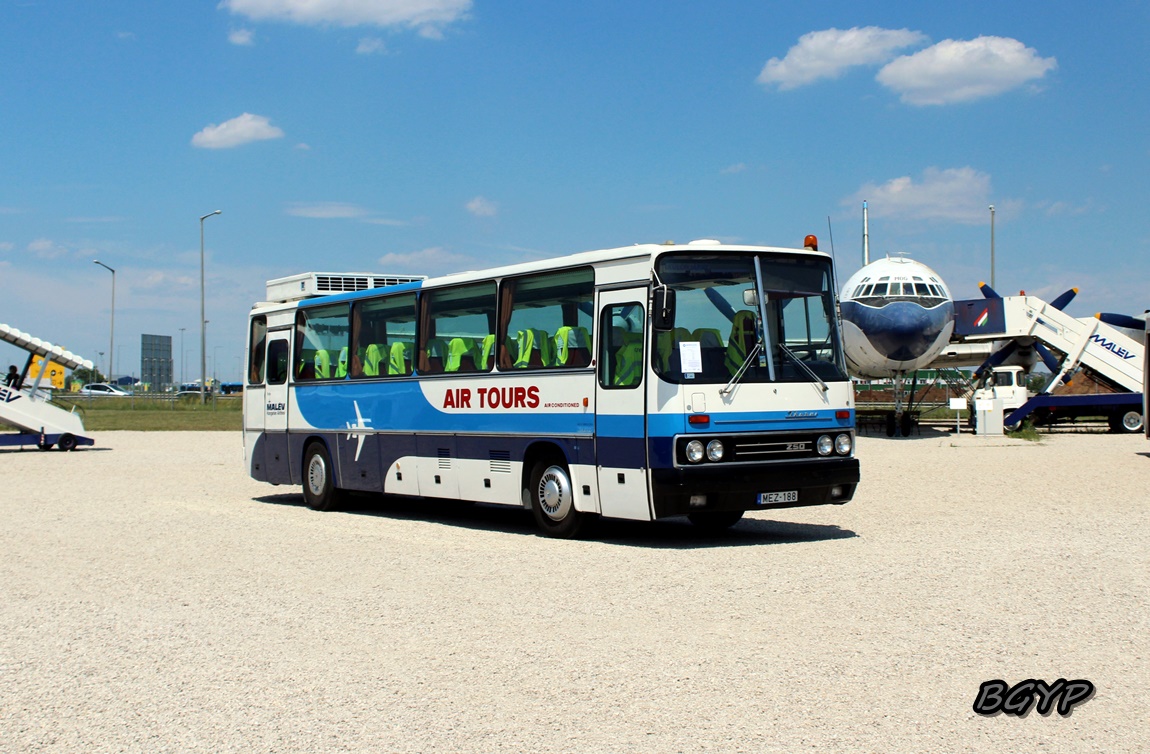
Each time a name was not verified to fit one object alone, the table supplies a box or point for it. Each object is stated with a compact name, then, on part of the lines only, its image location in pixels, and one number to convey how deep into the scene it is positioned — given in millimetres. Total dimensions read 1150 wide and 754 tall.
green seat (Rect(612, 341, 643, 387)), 11758
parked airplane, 32344
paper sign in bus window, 11602
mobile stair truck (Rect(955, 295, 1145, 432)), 38125
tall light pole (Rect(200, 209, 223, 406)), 57572
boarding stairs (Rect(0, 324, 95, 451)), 31578
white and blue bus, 11547
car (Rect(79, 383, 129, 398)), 99462
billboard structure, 87812
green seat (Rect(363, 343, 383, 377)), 15914
